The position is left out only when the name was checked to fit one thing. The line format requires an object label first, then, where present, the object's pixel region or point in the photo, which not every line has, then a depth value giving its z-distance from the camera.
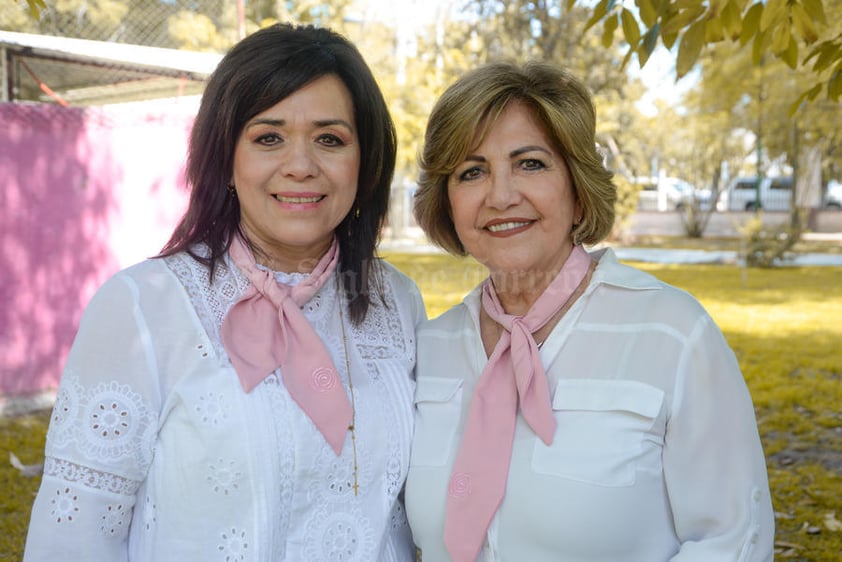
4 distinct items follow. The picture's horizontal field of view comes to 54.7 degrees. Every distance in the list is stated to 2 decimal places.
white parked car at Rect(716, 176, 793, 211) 28.98
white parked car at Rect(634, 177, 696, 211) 38.12
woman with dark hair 1.91
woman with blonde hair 1.95
